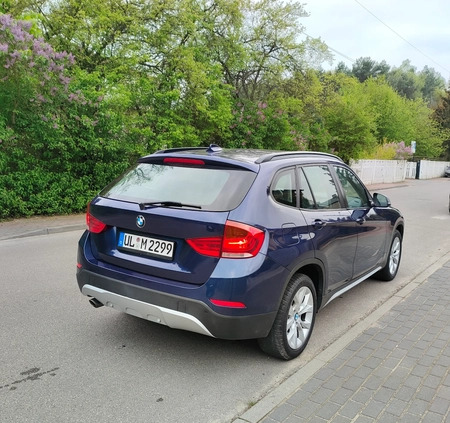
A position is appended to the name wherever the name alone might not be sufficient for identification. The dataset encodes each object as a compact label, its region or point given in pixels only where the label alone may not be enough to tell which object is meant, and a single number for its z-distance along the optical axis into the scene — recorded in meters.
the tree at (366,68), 71.25
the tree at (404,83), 70.75
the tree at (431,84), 81.79
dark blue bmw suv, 3.00
